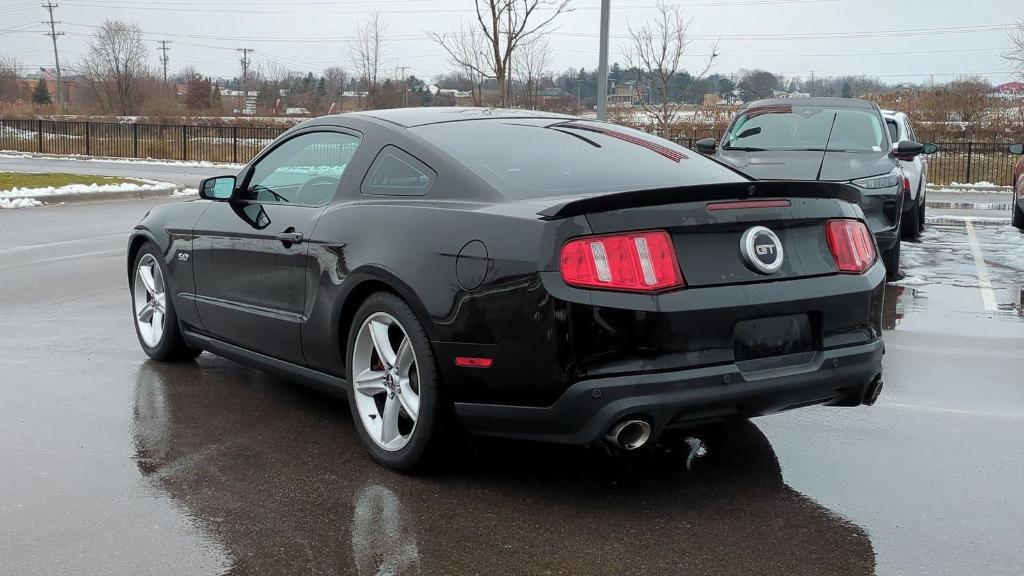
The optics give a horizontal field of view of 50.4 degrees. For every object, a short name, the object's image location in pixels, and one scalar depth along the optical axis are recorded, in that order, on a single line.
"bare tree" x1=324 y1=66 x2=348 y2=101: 72.44
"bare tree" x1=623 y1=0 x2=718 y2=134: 26.38
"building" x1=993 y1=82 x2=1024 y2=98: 40.89
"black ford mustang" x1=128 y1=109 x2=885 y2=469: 3.87
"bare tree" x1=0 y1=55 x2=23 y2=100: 92.62
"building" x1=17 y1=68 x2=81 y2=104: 103.31
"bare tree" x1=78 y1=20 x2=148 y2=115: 65.12
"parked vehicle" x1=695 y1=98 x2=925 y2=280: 9.86
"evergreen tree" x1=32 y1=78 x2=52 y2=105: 96.24
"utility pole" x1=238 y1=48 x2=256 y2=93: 81.88
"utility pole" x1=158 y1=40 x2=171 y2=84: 113.74
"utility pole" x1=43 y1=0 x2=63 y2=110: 94.47
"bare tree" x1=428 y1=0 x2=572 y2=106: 19.44
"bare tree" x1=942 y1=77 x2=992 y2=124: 38.28
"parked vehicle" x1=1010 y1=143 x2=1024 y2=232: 13.41
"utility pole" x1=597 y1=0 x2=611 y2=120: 15.98
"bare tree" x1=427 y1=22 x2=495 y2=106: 23.69
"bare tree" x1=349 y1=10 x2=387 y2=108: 43.50
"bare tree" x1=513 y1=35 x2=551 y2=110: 28.00
